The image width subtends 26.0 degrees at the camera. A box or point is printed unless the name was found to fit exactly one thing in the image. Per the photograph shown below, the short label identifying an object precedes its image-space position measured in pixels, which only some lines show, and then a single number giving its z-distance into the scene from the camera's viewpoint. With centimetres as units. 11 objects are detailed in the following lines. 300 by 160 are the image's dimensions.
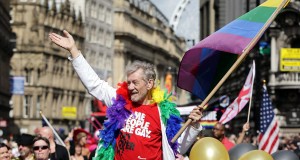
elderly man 569
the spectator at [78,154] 999
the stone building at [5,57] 4598
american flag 1231
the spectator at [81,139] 1035
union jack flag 1196
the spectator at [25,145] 817
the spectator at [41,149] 671
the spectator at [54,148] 858
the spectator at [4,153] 723
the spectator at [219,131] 921
